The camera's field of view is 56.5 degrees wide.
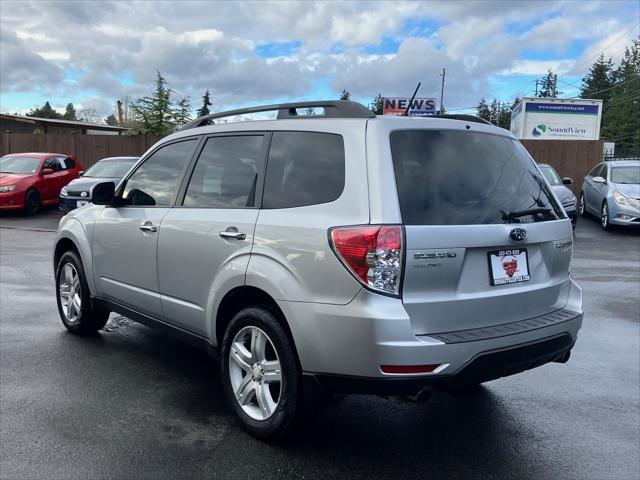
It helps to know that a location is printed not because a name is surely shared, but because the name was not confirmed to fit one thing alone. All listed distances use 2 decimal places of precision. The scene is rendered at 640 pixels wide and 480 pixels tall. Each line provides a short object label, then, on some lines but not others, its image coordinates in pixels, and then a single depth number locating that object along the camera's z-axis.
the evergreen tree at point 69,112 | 90.62
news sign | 30.84
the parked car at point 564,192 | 13.11
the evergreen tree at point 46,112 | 73.39
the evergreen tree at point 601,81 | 80.00
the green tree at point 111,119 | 87.06
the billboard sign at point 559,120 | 28.84
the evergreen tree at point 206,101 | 42.30
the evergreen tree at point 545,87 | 92.91
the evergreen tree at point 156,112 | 29.59
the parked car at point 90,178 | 14.25
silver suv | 2.96
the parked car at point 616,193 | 13.17
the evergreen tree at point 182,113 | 30.31
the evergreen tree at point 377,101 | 81.34
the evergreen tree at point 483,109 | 113.59
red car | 15.48
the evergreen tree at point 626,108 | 65.31
